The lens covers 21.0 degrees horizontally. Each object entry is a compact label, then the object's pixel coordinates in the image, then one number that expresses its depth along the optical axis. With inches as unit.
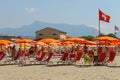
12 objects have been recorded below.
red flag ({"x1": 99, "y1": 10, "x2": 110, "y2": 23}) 1108.8
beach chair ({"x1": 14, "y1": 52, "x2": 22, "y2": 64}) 861.8
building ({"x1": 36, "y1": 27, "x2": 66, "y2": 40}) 3654.0
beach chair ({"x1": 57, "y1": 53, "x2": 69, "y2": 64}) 794.8
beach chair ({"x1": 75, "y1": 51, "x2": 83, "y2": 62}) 779.8
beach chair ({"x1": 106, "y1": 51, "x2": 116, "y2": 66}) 749.9
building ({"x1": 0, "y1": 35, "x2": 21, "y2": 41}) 3489.2
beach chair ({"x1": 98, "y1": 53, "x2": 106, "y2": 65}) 752.1
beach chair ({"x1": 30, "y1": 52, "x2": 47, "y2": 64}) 814.0
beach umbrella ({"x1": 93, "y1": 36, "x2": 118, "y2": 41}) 790.4
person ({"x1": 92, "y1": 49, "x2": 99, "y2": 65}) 768.9
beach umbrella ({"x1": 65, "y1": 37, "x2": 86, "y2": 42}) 853.2
